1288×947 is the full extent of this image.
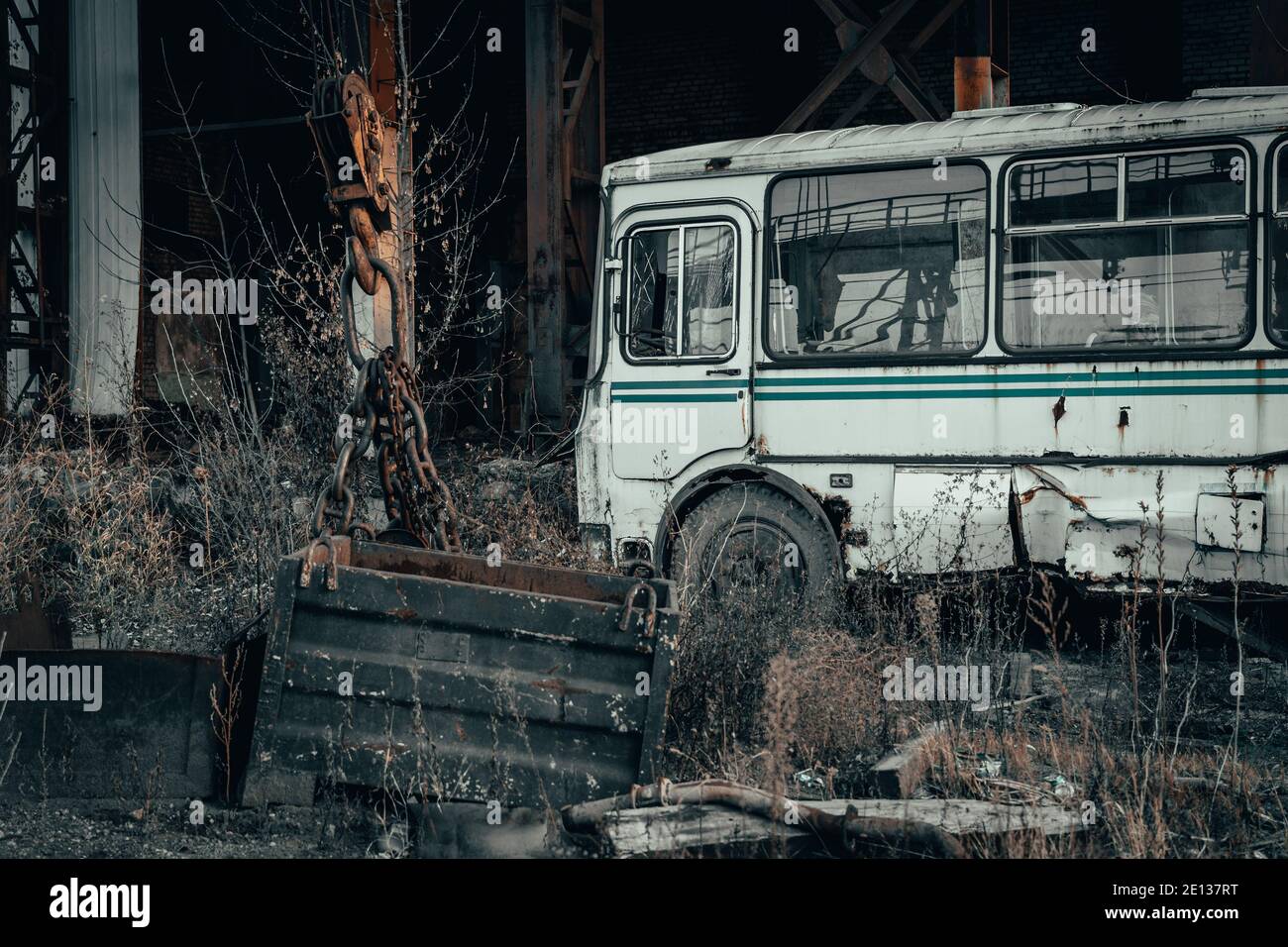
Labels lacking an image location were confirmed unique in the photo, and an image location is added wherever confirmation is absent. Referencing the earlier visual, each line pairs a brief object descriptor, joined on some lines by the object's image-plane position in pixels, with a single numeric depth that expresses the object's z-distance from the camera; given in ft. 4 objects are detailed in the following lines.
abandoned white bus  23.58
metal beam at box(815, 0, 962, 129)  37.42
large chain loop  15.16
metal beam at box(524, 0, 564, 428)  38.86
